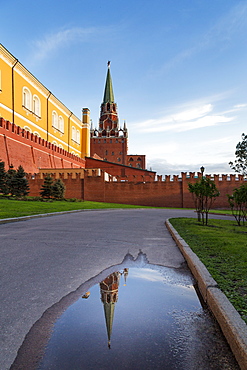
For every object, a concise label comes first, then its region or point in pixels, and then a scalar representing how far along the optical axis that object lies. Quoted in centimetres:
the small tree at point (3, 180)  2473
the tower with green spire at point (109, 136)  8350
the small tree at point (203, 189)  1265
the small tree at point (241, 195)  1313
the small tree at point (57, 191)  2888
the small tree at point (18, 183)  2568
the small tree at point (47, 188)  2862
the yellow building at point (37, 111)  3372
